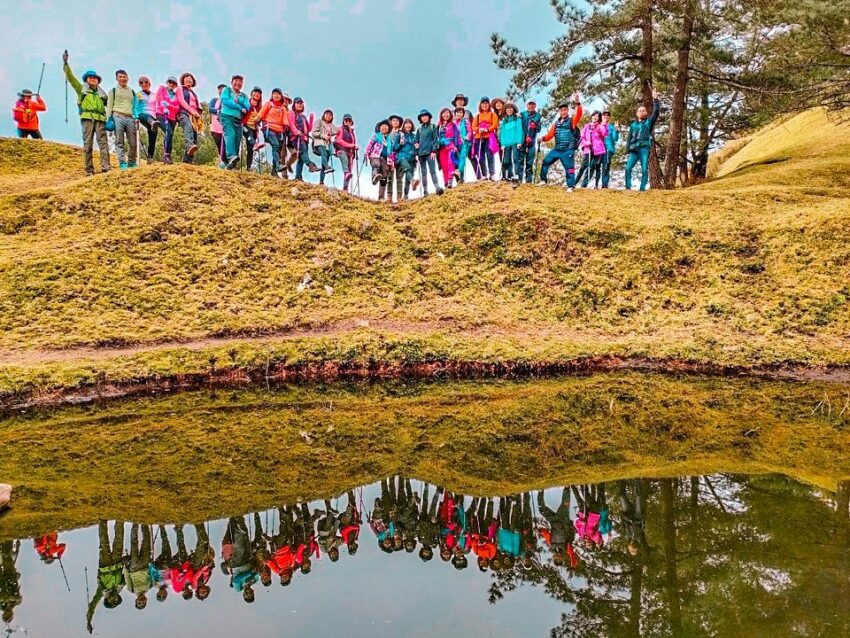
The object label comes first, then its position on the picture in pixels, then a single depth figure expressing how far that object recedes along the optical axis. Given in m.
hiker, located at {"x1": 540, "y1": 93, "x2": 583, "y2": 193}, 18.22
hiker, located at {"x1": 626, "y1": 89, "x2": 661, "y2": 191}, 18.02
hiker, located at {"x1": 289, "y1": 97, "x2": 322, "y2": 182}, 18.14
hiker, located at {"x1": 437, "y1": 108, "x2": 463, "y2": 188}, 18.67
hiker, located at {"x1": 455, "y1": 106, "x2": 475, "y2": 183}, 18.73
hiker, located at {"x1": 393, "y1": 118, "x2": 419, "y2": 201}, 19.02
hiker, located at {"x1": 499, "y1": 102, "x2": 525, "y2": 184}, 18.78
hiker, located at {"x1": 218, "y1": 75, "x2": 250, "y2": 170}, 17.05
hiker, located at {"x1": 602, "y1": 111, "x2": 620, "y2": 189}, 18.50
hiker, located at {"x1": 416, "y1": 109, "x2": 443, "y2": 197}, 18.50
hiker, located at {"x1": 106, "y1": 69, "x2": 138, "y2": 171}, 16.61
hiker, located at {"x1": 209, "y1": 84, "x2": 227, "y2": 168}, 17.11
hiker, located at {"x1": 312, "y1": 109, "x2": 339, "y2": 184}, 18.44
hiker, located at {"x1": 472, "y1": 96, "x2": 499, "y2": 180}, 18.83
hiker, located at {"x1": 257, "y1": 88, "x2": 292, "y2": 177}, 17.46
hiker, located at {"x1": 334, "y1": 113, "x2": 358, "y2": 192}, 19.17
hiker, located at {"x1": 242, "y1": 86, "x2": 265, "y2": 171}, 17.77
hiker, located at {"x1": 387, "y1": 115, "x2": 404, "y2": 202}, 18.88
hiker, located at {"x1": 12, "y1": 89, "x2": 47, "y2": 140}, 23.19
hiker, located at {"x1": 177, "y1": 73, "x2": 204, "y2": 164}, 17.14
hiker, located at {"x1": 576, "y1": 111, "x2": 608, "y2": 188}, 18.66
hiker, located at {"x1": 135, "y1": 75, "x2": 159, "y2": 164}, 16.69
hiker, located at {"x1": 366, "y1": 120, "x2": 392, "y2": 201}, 19.08
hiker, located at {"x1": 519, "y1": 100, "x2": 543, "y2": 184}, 18.80
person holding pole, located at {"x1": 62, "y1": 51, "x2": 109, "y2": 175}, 16.36
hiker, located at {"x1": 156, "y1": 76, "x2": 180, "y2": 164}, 17.10
